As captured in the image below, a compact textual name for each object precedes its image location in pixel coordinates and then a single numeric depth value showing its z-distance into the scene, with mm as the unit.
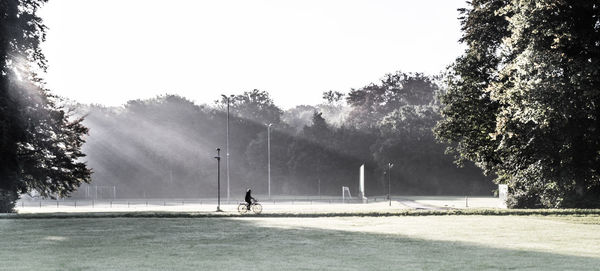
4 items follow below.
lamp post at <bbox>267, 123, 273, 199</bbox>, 93094
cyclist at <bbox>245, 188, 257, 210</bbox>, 41125
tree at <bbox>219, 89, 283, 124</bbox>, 117562
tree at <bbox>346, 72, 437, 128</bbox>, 119938
